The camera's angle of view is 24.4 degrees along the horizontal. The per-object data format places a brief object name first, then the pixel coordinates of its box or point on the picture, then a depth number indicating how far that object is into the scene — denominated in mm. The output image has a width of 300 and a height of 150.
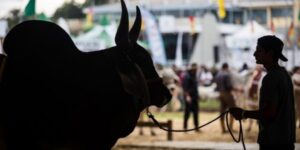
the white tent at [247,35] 29625
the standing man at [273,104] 6000
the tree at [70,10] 80500
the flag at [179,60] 41884
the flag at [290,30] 32688
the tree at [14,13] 64009
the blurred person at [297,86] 20030
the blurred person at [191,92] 20047
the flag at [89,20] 47219
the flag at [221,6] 23861
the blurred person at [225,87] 19234
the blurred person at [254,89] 18500
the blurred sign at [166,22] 46031
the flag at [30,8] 13398
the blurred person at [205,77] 36750
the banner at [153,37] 25812
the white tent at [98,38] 27500
